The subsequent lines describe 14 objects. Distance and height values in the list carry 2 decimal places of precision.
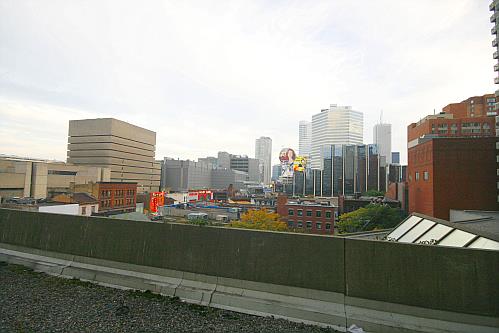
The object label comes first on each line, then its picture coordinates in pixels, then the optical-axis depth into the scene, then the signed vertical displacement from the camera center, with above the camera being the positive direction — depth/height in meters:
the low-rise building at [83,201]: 45.66 -4.12
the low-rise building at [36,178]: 58.56 -0.40
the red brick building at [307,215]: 52.62 -6.11
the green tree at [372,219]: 46.91 -5.54
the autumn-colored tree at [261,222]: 42.22 -6.28
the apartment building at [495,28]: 49.78 +30.52
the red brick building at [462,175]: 40.84 +2.42
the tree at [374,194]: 93.83 -2.25
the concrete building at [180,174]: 151.75 +3.68
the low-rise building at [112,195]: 55.47 -3.62
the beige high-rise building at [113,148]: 106.19 +12.60
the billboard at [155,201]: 71.09 -5.70
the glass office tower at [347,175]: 116.06 +4.67
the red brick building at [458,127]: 73.62 +17.69
